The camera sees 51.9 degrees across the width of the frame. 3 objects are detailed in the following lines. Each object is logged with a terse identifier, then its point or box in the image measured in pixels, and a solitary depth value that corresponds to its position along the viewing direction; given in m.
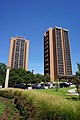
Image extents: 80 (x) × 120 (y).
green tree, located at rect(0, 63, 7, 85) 29.92
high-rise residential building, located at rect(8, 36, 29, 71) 69.16
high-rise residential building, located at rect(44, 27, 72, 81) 56.83
